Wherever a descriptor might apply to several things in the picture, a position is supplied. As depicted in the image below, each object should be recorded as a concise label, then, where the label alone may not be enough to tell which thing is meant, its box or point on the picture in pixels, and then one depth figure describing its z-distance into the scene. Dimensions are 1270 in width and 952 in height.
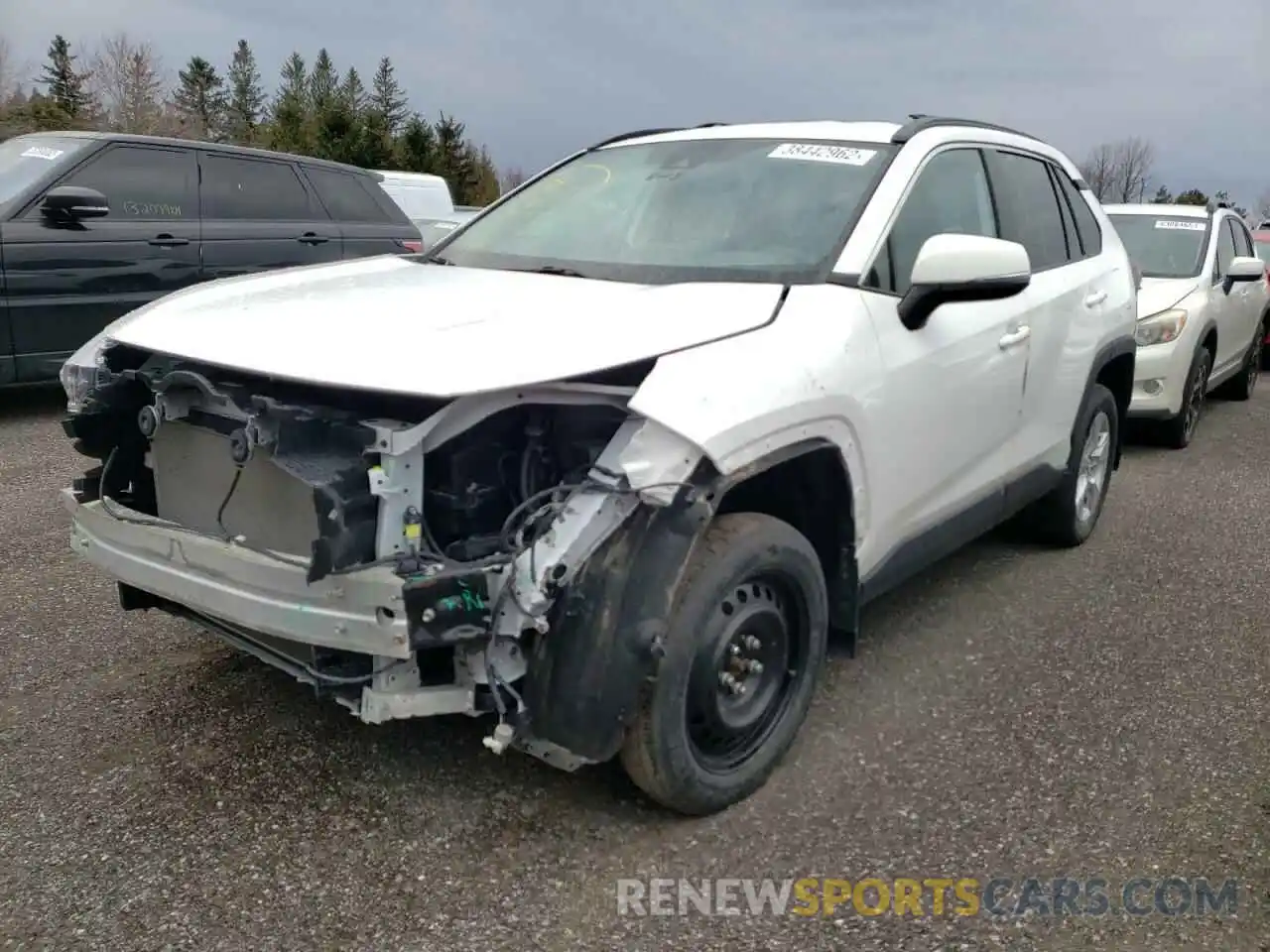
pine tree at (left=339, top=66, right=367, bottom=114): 55.22
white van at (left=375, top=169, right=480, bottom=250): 12.07
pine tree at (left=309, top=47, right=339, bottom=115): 58.30
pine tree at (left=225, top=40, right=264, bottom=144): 53.99
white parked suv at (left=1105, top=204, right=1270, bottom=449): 7.37
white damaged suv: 2.45
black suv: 6.79
